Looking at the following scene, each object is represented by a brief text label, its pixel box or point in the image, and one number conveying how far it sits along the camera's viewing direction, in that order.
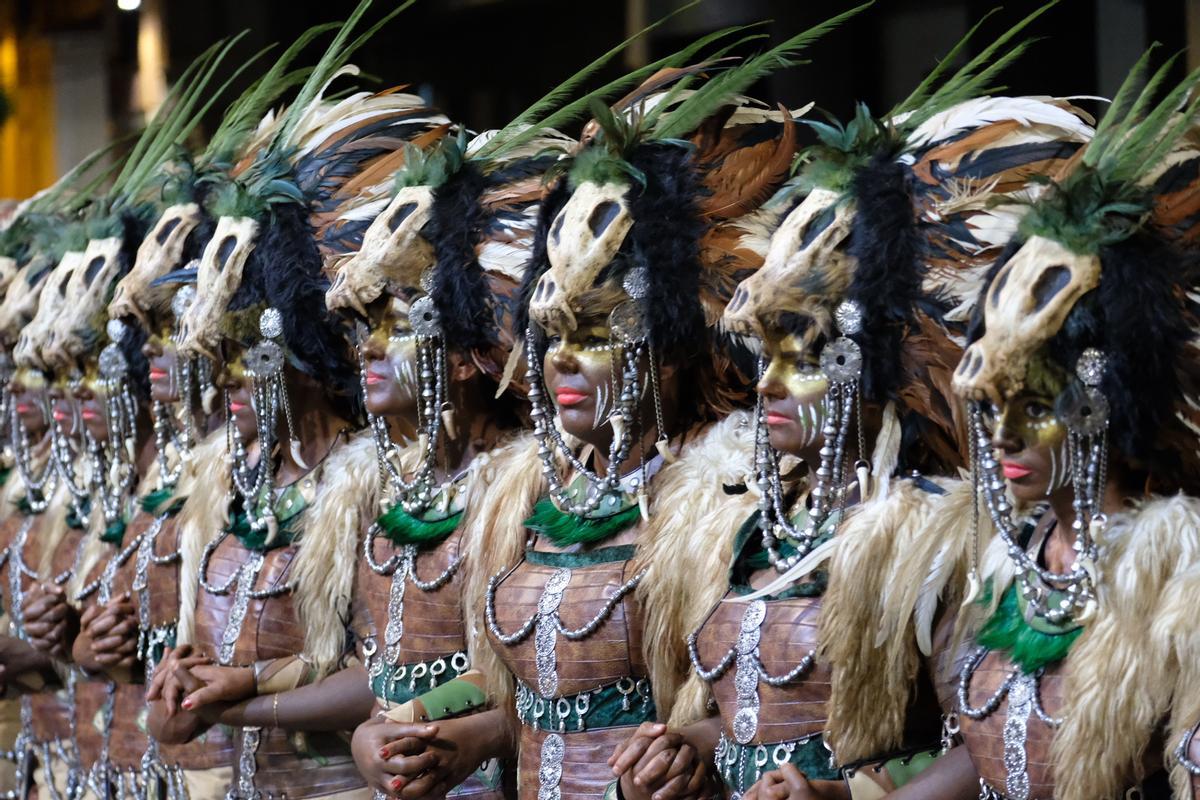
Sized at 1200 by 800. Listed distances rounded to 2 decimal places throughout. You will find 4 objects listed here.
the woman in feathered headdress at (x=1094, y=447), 4.74
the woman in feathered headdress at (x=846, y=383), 5.37
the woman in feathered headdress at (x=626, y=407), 6.06
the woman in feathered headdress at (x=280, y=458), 7.54
